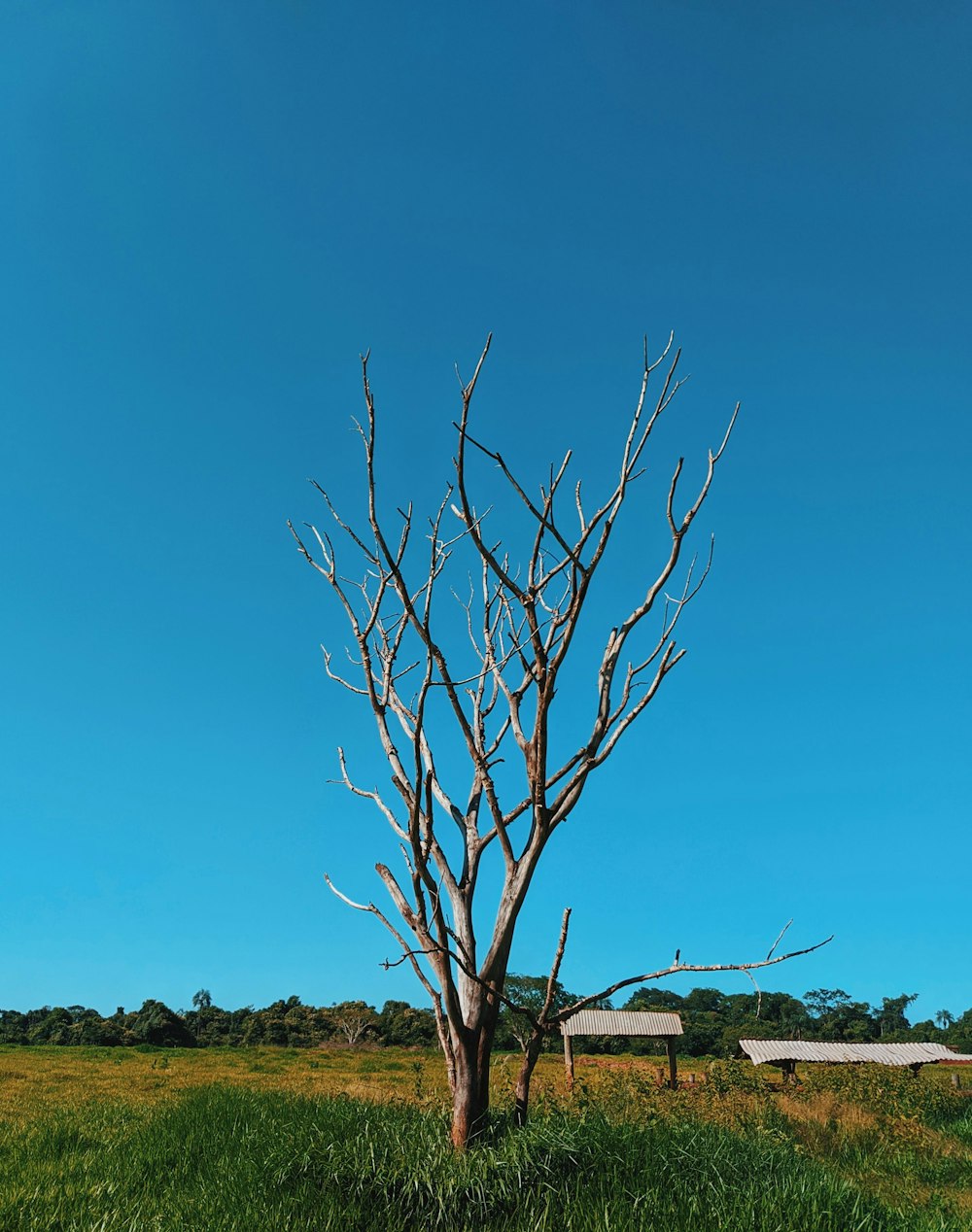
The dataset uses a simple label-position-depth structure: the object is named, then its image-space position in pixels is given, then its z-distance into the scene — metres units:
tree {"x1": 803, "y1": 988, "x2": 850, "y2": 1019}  56.72
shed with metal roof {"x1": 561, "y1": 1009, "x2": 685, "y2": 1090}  19.81
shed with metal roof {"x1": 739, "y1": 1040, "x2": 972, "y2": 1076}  20.67
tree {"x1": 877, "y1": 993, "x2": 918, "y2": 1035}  50.67
